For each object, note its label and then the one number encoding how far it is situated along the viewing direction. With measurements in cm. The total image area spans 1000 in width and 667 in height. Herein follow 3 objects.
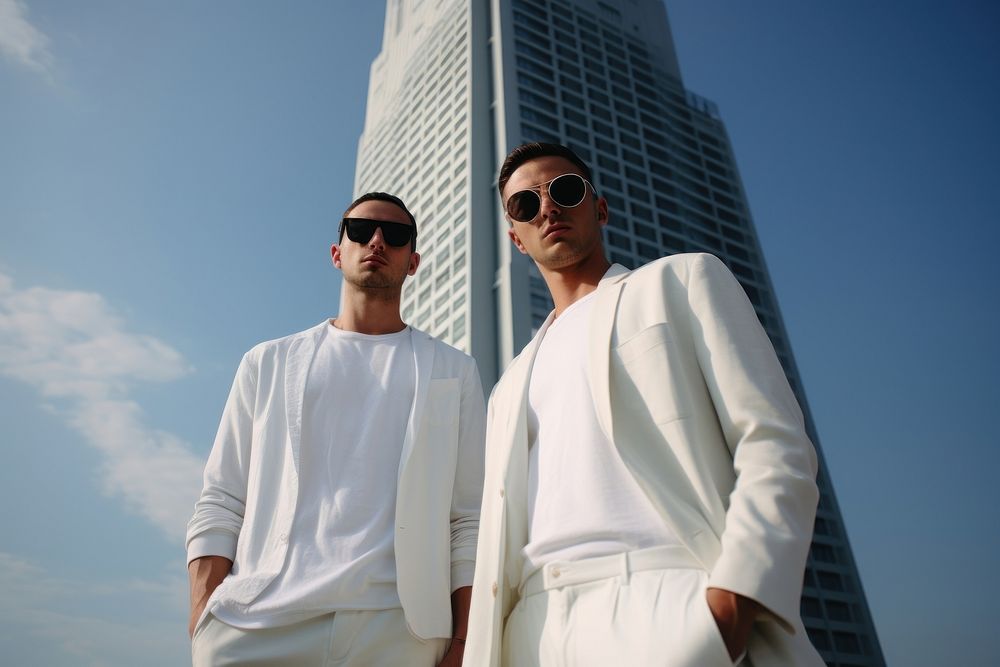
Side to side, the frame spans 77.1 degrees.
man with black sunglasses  236
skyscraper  3931
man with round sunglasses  151
